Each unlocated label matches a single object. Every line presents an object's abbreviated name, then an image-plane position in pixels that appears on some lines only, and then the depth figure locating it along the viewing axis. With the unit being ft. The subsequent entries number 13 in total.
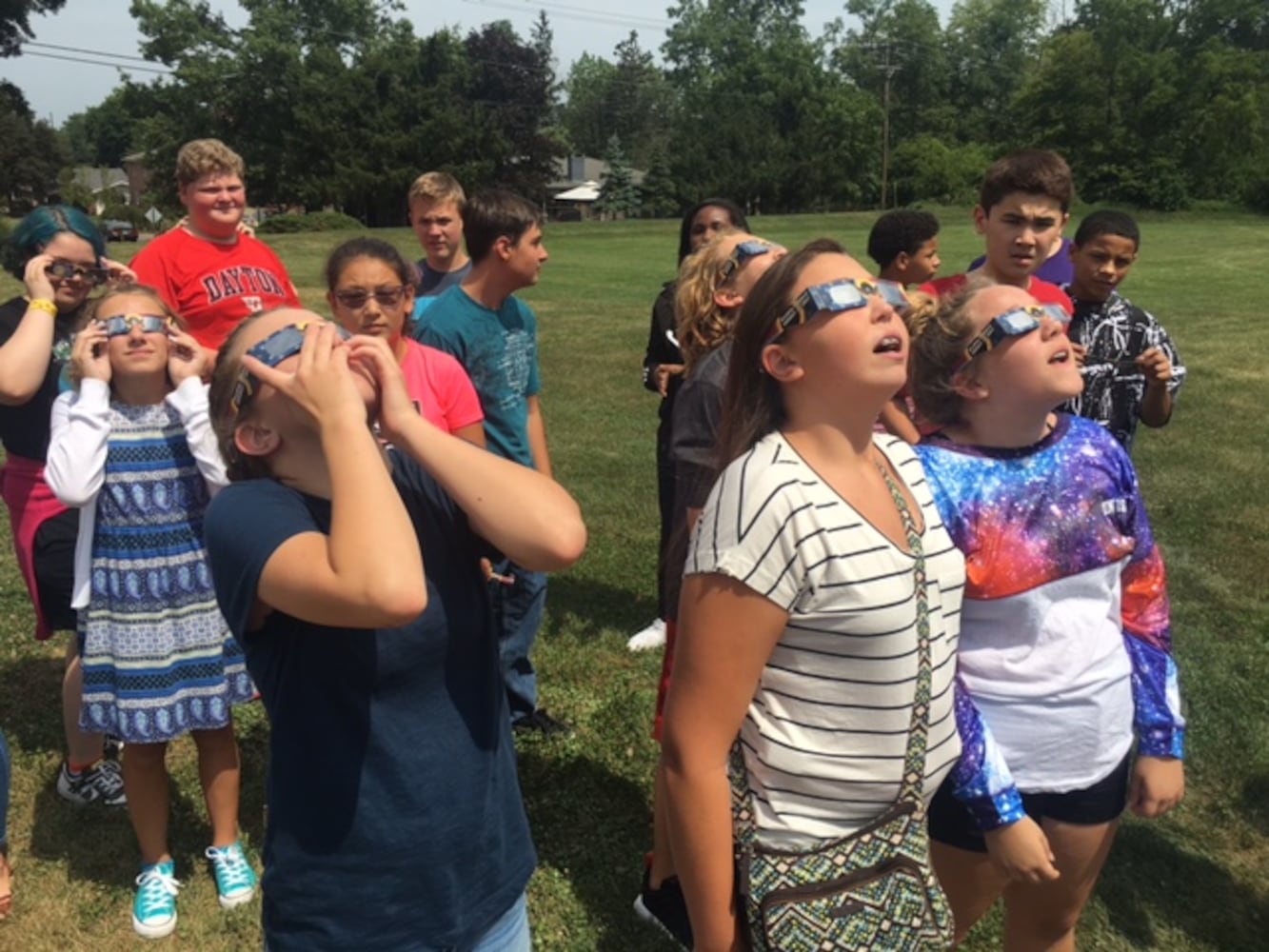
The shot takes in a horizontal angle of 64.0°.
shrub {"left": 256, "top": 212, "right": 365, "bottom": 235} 133.28
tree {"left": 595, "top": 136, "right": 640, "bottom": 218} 221.87
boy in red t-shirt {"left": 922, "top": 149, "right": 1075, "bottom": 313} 11.97
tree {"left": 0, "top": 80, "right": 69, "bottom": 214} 176.76
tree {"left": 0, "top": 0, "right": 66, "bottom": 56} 166.09
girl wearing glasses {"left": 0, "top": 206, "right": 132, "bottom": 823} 11.71
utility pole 200.44
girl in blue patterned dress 10.00
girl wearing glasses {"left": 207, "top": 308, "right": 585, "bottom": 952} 5.03
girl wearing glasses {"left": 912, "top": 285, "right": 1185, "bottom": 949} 6.75
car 132.81
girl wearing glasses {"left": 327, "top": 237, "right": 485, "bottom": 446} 10.71
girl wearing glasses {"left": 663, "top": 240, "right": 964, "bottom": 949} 5.47
